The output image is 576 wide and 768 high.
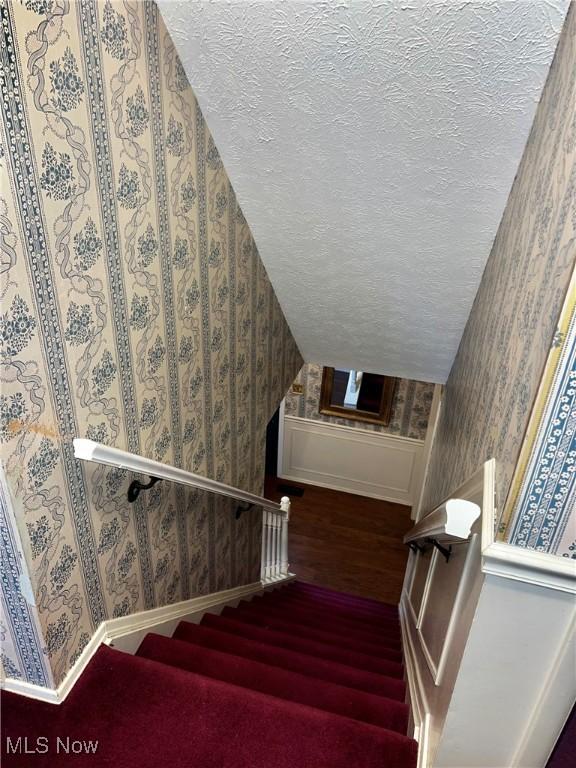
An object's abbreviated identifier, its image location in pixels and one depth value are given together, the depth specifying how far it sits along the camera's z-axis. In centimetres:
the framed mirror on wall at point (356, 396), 547
